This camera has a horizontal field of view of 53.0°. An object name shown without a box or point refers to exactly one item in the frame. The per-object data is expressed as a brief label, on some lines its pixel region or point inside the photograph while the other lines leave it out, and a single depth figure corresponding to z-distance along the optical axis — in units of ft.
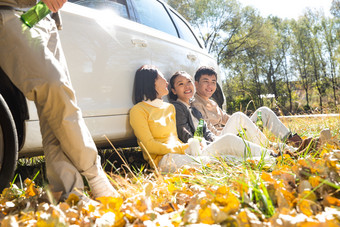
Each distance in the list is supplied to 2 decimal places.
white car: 7.04
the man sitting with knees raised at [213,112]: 12.25
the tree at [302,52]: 109.50
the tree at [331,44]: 106.11
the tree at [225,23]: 88.89
